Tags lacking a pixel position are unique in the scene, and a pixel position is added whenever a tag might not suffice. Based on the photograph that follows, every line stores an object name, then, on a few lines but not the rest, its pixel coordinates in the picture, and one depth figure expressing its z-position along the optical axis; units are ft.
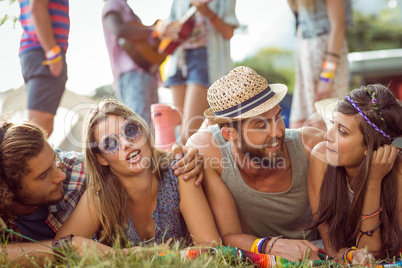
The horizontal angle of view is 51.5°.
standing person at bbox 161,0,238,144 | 11.90
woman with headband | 7.25
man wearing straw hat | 8.05
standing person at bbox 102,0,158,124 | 12.05
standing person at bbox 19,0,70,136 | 11.38
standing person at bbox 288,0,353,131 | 12.30
